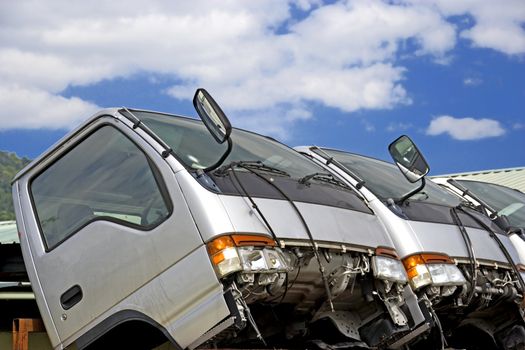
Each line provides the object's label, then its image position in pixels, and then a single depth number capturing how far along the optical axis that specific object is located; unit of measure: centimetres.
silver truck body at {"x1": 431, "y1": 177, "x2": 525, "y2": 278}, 830
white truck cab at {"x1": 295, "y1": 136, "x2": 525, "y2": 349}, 667
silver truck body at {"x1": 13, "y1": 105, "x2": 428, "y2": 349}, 502
